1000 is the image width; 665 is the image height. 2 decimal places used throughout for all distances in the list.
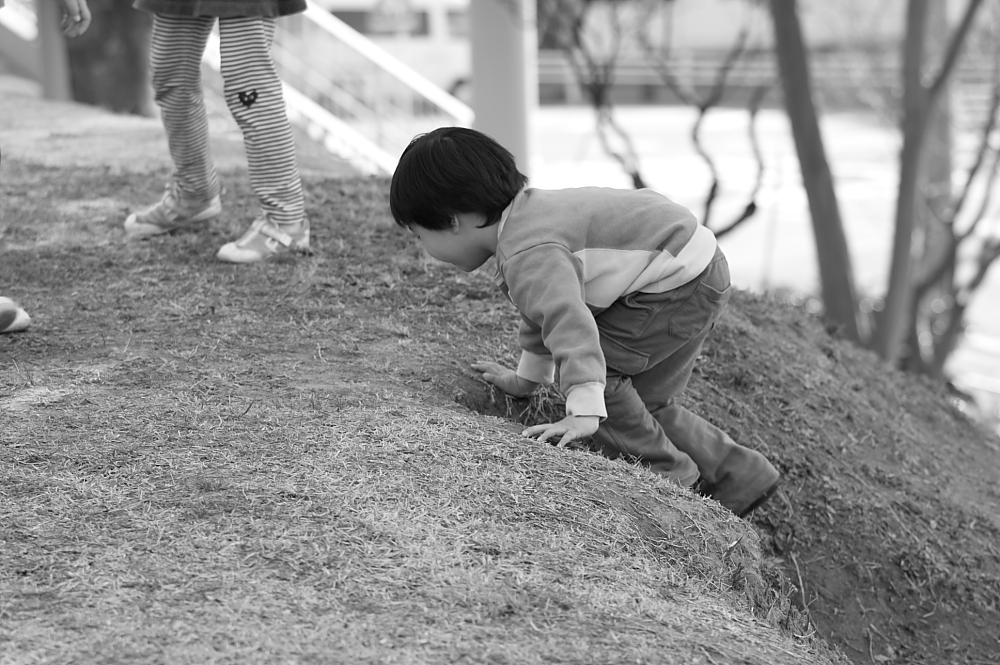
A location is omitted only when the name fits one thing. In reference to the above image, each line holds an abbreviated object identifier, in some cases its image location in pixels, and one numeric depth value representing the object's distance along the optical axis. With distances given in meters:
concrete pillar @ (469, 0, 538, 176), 17.33
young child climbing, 5.37
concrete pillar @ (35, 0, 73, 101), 21.75
